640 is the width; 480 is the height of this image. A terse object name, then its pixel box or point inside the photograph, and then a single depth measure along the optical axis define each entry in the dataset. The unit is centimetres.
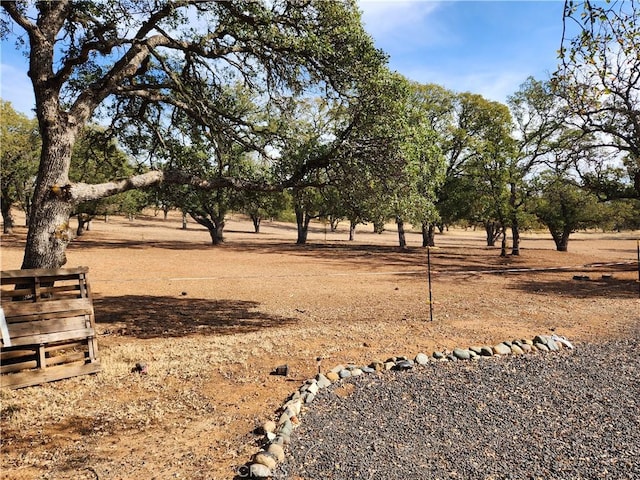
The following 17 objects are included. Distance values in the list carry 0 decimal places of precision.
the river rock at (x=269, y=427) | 446
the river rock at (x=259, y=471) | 361
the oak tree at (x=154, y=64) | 675
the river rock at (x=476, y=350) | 725
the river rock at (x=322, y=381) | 575
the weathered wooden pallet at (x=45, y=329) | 580
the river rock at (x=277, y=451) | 389
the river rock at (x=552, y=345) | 753
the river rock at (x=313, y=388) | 546
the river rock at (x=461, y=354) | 697
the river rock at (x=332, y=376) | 603
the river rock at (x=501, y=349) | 727
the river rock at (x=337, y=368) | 629
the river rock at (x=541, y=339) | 772
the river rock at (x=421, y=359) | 667
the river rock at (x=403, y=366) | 645
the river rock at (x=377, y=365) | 642
